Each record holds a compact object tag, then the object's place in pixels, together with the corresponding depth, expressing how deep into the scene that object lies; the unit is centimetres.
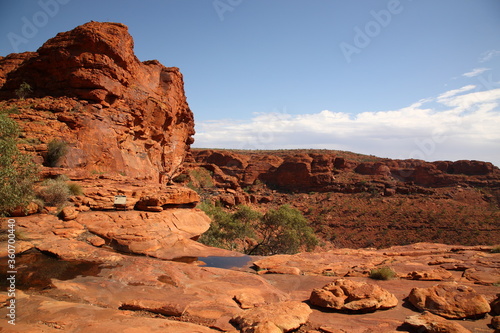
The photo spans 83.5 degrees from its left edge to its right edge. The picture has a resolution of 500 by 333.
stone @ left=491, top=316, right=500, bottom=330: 409
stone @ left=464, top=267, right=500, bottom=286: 683
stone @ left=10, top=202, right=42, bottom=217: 825
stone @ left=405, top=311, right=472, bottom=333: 370
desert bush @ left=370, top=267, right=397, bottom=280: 752
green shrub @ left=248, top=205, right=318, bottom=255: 2145
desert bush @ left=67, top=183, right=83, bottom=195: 1062
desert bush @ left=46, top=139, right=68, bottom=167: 1245
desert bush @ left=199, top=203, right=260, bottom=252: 2025
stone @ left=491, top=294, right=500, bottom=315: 468
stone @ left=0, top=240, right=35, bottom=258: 649
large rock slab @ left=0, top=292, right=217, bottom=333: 362
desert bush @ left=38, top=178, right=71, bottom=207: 948
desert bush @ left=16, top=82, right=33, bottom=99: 1592
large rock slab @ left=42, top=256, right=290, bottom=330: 480
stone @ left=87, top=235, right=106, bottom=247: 817
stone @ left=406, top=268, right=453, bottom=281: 740
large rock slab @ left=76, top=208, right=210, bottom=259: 863
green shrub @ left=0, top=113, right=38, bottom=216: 760
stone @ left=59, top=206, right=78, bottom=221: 898
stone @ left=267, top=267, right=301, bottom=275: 816
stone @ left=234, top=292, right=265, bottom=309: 534
